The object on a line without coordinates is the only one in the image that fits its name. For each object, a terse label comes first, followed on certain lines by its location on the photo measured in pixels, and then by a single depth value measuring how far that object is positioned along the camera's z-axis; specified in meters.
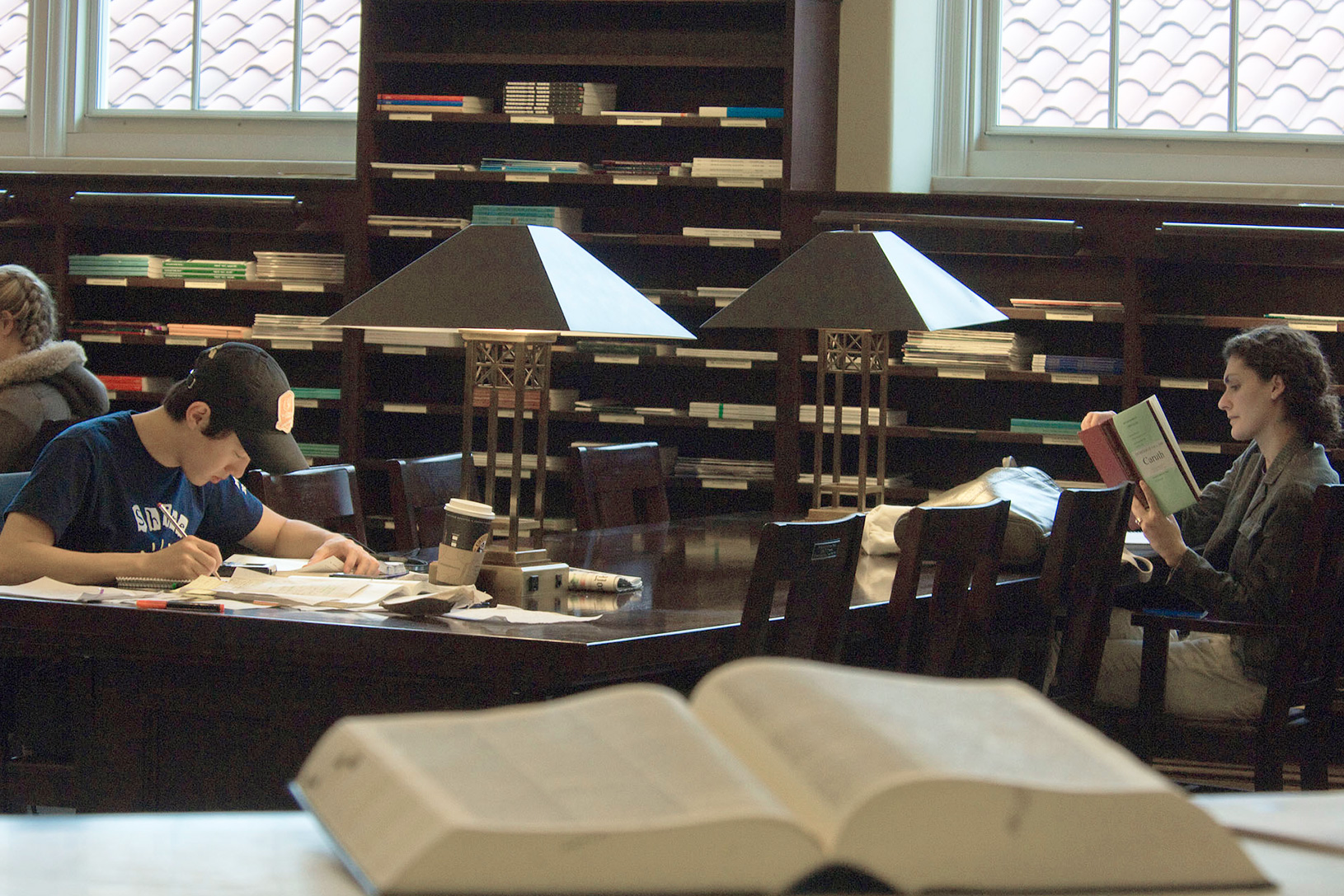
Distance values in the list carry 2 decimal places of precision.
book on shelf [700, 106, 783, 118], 10.63
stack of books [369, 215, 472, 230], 10.97
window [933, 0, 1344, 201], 11.26
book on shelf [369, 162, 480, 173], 11.11
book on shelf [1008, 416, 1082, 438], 10.16
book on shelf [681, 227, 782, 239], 10.60
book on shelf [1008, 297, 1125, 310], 10.04
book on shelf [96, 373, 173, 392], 11.94
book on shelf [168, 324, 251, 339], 11.78
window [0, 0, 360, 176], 12.87
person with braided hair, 8.51
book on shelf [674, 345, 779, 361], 10.66
